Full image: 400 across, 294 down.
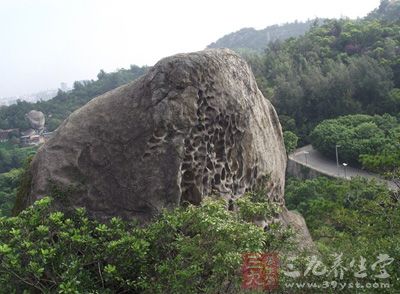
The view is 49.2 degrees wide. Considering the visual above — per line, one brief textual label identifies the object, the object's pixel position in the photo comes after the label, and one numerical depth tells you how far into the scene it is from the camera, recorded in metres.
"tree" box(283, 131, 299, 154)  19.34
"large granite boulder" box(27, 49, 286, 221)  5.41
